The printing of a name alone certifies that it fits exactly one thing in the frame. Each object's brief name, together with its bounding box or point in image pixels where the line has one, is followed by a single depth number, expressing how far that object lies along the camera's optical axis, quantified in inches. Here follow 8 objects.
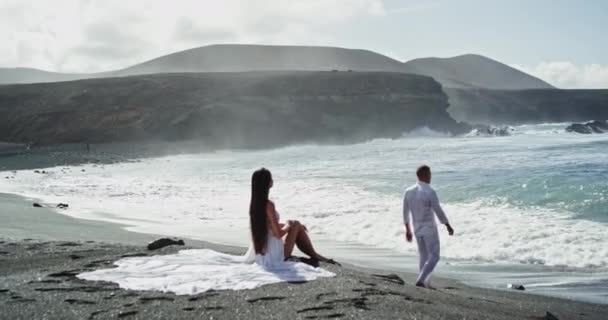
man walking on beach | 329.7
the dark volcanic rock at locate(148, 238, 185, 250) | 382.6
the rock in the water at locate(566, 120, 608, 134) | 2851.9
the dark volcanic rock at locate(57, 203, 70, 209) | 715.6
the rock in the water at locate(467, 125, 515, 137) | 2780.5
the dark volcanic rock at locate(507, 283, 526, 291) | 358.9
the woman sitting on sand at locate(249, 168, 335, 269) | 312.2
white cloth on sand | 282.4
